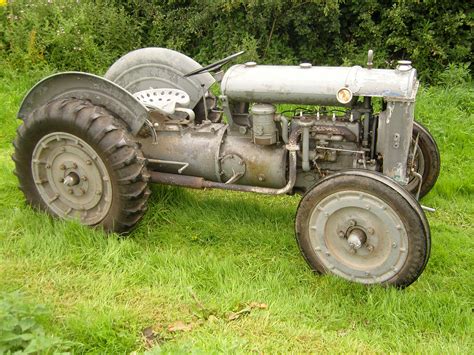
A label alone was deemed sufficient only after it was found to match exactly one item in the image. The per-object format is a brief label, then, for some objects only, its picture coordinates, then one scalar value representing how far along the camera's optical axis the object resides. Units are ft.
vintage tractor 12.45
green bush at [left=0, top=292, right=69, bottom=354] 9.84
